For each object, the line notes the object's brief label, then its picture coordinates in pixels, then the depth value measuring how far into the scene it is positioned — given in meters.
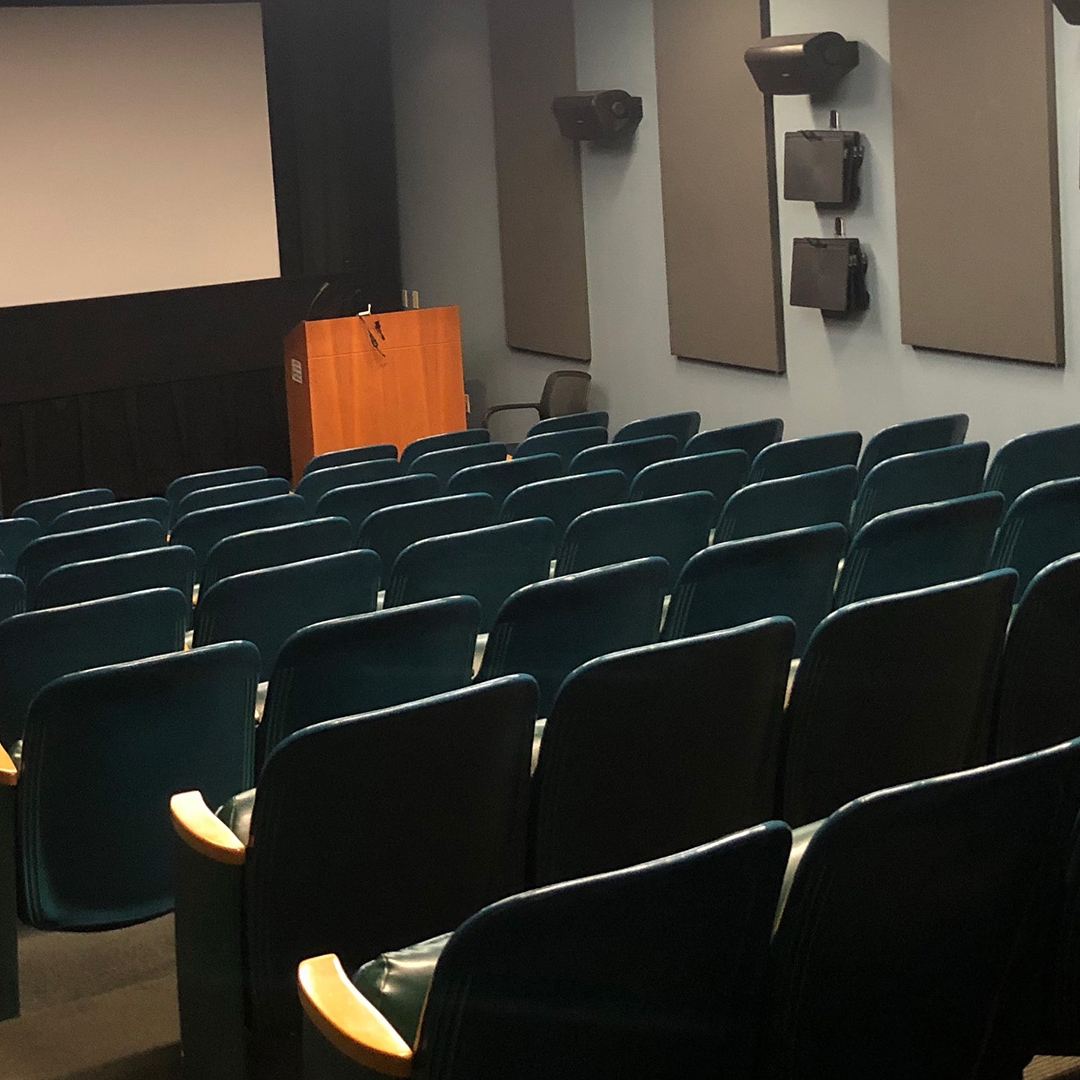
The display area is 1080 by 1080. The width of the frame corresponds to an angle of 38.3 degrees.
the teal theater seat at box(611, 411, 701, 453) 7.70
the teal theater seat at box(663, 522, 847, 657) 3.65
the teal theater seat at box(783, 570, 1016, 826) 2.75
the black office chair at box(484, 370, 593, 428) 10.50
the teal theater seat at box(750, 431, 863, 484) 5.90
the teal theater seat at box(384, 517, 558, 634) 4.27
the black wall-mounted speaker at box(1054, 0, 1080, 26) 6.15
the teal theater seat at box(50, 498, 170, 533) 6.75
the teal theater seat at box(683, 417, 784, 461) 6.78
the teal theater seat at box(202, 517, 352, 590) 4.81
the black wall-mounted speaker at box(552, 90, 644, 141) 9.78
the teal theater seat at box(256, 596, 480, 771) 3.04
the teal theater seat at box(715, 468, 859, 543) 4.85
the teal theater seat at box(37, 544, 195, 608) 4.69
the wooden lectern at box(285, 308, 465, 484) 9.63
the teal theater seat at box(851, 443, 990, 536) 5.09
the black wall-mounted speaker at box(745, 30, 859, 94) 7.85
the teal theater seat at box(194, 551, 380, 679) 3.95
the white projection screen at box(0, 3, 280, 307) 10.66
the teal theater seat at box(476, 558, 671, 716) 3.36
